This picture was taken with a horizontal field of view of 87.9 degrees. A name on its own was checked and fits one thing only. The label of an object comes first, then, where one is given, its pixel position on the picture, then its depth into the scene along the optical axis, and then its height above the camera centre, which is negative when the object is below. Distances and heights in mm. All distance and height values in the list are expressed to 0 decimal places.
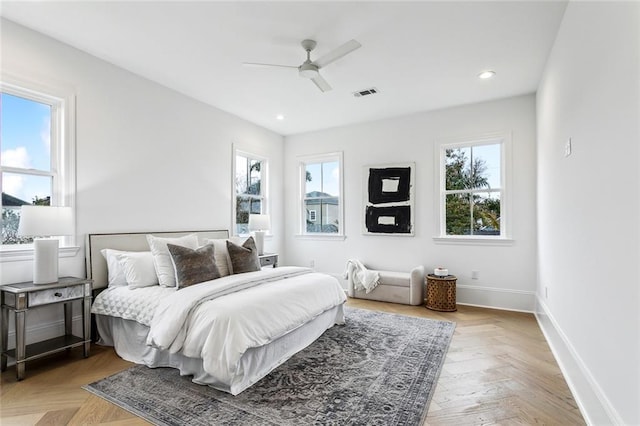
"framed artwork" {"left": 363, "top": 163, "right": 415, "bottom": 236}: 5062 +244
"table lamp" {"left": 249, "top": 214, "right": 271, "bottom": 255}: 4938 -166
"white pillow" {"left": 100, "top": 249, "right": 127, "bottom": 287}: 3172 -523
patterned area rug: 2025 -1233
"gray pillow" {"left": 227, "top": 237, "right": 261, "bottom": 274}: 3449 -461
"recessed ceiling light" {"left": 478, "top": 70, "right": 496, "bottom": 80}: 3635 +1554
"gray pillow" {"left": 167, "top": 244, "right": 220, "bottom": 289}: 2975 -464
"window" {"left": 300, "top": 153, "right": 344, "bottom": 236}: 5777 +357
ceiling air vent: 4121 +1544
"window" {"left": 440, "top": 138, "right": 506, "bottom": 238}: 4566 +356
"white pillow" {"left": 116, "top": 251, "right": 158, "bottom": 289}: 3057 -505
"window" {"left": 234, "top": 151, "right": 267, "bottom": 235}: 5273 +450
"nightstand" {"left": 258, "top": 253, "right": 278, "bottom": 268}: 4871 -683
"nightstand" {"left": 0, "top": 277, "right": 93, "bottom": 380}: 2459 -752
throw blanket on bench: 4863 -928
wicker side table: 4383 -1053
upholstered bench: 4621 -1052
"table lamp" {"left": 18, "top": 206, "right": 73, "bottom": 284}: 2506 -117
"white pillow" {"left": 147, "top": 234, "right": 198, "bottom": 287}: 3100 -441
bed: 2260 -793
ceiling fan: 2682 +1349
